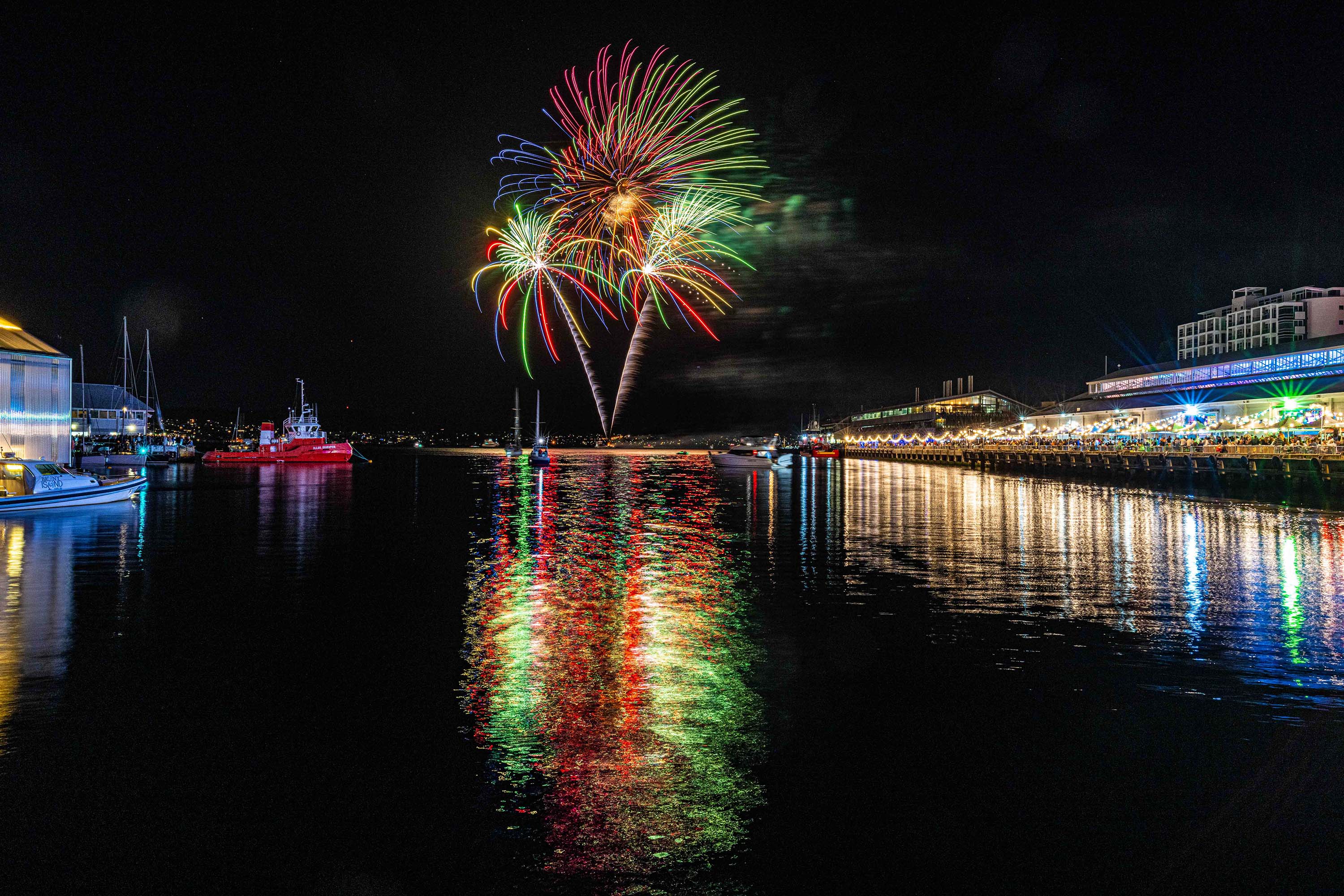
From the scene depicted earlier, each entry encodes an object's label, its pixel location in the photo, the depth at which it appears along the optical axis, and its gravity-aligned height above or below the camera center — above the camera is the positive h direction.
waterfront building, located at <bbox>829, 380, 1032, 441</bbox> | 136.38 +9.22
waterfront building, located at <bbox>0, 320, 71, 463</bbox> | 33.31 +2.90
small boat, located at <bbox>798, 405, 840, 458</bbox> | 127.17 +3.33
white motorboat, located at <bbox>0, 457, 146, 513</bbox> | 24.66 -0.70
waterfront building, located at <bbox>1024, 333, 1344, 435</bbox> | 60.50 +6.21
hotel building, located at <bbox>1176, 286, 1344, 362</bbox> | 108.50 +20.59
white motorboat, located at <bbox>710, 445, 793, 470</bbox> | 89.19 +0.90
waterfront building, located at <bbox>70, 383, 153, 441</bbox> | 86.31 +5.91
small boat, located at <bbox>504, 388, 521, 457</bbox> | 135.12 +3.77
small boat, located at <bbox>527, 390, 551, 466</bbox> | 81.00 +1.01
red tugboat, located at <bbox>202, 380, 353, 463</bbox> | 76.81 +1.61
